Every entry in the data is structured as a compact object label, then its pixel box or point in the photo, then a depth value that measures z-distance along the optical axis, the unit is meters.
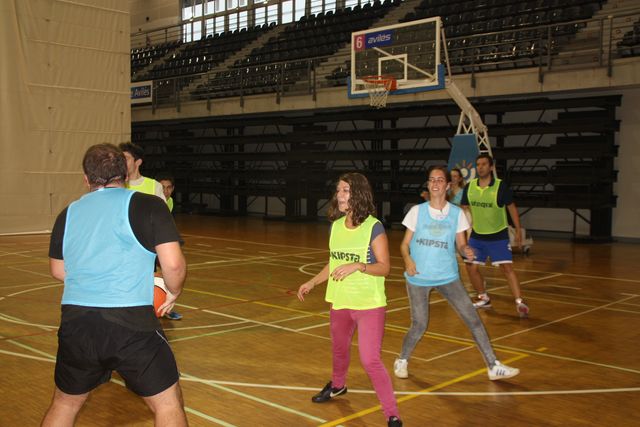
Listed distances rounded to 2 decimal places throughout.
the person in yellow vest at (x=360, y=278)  4.01
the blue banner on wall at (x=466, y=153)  14.59
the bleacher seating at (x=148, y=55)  31.59
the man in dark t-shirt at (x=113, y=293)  2.86
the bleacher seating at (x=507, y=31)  16.55
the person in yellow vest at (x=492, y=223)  7.62
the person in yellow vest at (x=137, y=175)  5.66
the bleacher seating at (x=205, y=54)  27.77
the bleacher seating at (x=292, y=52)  21.52
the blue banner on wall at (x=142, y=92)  25.31
